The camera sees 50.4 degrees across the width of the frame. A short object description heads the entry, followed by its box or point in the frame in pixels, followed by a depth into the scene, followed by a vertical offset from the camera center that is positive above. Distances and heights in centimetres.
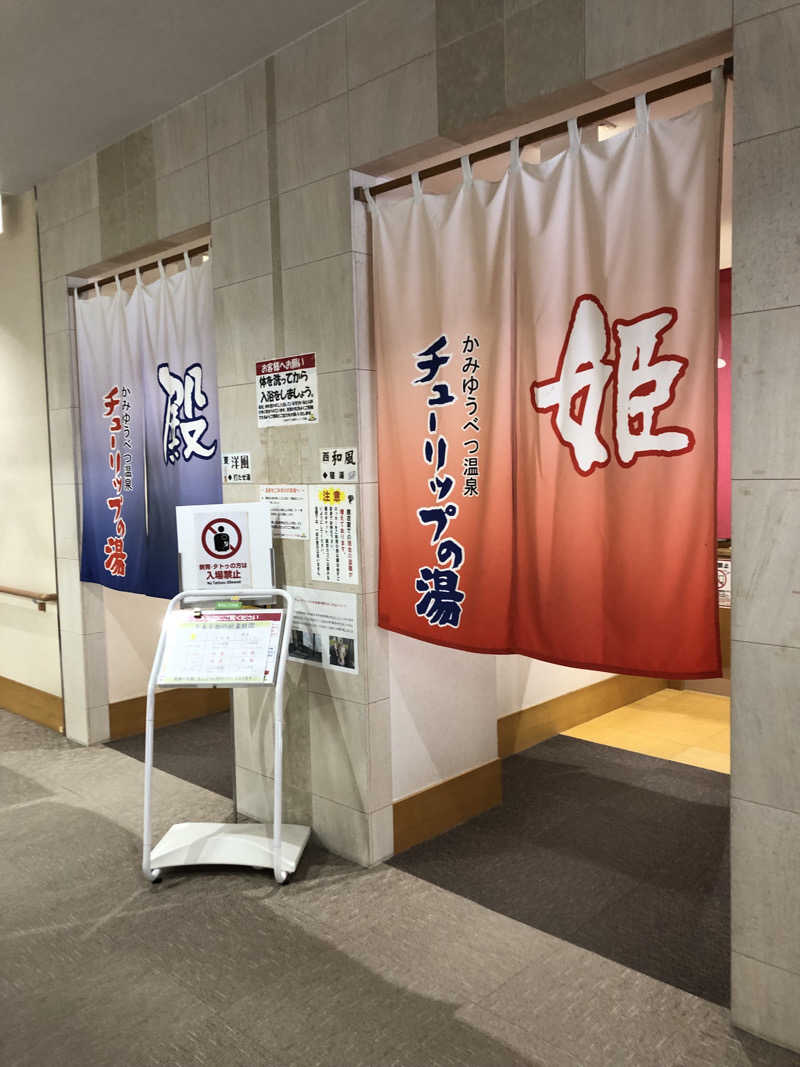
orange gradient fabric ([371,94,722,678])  241 +16
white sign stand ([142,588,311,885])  316 -149
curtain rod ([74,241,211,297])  386 +96
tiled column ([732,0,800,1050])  211 -19
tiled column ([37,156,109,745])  462 -8
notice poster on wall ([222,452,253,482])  367 -3
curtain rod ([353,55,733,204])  232 +101
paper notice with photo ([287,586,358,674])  329 -68
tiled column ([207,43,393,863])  319 +53
